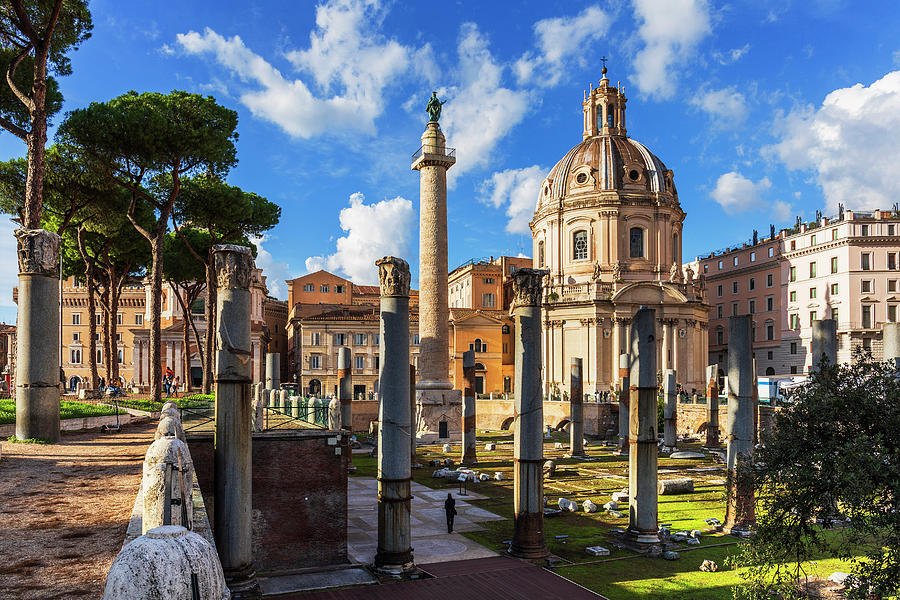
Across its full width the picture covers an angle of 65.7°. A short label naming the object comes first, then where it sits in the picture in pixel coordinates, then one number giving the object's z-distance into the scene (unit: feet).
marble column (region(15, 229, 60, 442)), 47.96
